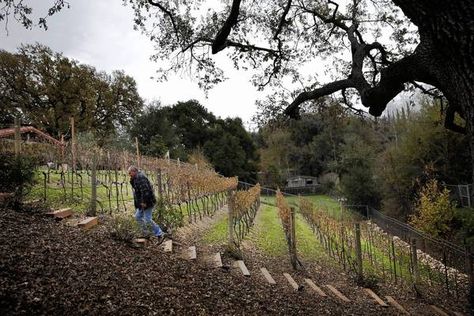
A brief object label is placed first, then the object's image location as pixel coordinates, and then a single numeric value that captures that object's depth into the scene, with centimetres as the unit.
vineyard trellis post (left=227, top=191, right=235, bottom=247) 741
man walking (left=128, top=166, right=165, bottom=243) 713
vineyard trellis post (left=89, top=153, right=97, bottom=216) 745
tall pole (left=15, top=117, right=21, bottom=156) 706
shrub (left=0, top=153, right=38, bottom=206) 658
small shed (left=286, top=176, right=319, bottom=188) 4834
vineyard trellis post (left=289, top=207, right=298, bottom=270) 802
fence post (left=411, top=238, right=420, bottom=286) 753
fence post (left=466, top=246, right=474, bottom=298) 732
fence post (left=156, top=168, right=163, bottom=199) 905
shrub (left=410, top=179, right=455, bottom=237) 1644
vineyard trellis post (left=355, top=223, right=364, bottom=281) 762
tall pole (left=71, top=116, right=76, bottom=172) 1219
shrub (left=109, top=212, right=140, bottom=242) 580
